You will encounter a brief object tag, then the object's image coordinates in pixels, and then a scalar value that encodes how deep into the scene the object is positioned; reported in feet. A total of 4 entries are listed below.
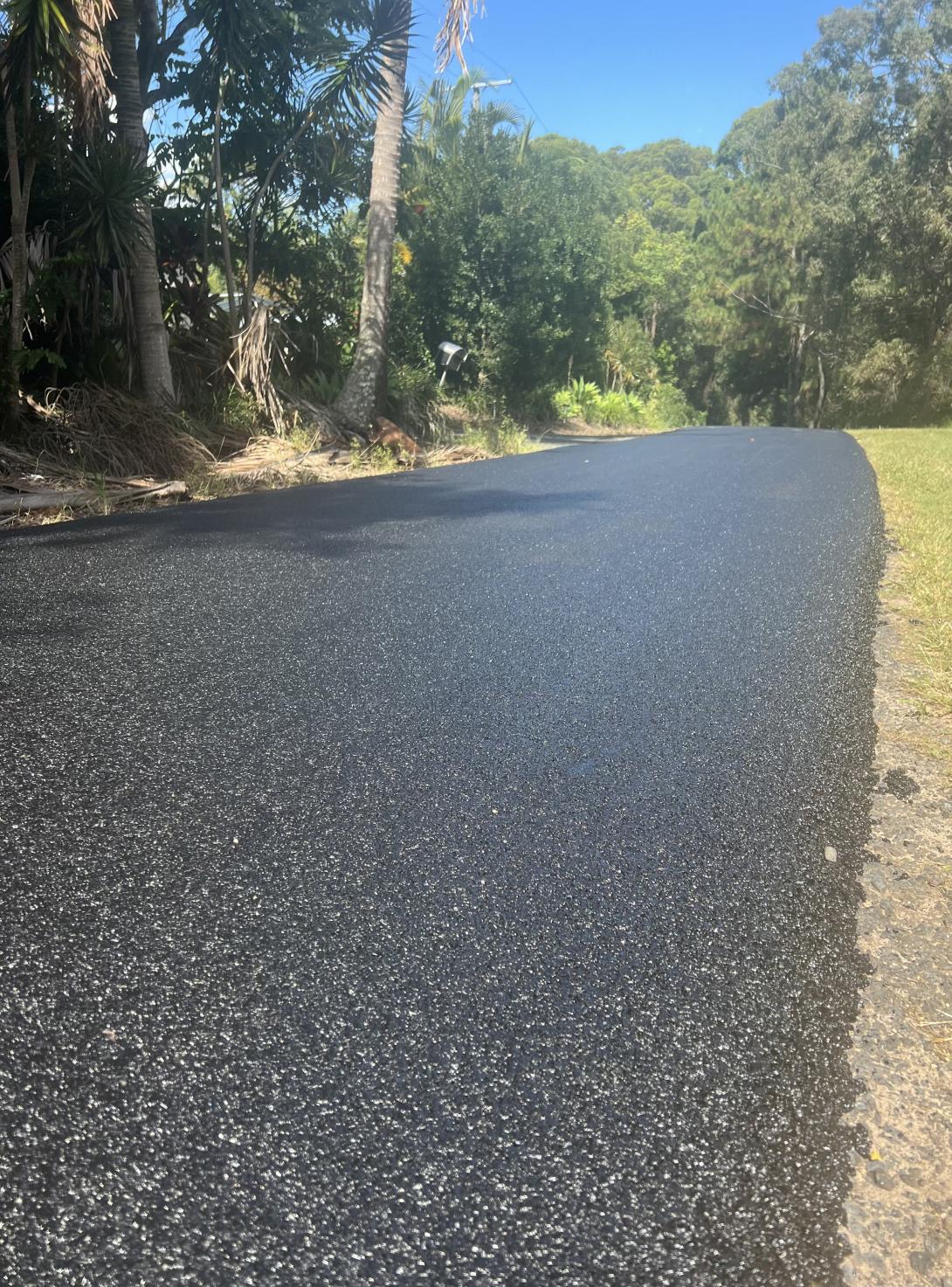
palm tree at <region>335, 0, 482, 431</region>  36.35
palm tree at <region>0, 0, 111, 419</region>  21.25
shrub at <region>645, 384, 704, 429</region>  87.03
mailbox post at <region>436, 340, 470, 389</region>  48.14
